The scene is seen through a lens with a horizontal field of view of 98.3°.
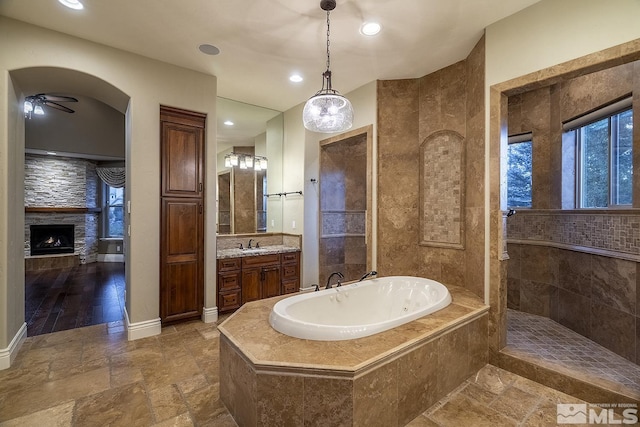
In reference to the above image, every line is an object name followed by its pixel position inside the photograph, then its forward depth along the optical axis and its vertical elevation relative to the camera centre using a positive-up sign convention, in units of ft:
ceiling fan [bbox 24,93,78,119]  13.26 +5.37
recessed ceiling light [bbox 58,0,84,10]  7.13 +5.41
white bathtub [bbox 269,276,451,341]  6.00 -2.67
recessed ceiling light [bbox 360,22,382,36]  8.05 +5.47
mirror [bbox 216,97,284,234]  13.89 +2.39
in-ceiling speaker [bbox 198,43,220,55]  9.12 +5.46
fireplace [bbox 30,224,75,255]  21.52 -2.23
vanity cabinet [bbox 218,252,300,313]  11.77 -3.04
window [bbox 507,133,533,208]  12.04 +1.90
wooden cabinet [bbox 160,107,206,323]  10.34 -0.14
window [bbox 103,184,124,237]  24.86 +0.01
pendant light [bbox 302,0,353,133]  7.16 +2.70
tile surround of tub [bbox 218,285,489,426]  4.87 -3.12
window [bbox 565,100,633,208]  8.95 +1.90
